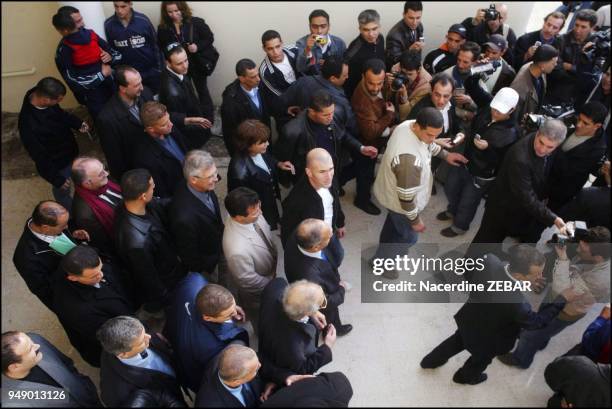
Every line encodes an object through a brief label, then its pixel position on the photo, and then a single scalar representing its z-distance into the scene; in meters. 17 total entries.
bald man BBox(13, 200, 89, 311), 3.15
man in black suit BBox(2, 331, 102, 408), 2.58
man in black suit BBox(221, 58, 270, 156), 4.23
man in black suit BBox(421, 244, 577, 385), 2.83
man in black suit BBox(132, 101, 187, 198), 3.73
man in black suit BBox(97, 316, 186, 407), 2.56
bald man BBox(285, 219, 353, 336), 2.96
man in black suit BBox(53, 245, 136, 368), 2.87
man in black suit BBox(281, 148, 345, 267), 3.30
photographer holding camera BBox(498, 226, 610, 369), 3.14
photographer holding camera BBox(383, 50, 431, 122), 4.34
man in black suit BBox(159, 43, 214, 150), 4.33
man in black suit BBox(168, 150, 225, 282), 3.37
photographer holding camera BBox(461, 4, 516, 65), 4.94
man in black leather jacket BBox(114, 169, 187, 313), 3.23
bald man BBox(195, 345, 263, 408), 2.47
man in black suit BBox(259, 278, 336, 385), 2.69
